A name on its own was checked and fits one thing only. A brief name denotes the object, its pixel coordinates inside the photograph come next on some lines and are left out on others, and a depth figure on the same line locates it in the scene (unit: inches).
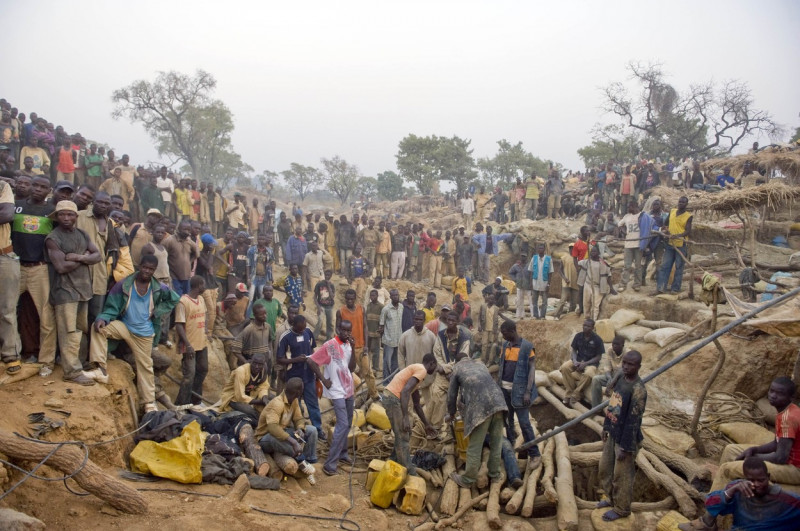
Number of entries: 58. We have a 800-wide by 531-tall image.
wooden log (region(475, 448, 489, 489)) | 239.3
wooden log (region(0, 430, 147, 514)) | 173.6
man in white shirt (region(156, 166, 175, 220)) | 531.6
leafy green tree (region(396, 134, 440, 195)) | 1477.6
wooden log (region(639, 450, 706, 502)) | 232.4
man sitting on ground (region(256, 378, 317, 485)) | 243.1
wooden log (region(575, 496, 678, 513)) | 225.0
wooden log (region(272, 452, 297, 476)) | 239.6
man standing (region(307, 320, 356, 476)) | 262.4
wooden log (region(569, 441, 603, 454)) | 288.8
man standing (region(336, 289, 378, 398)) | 390.3
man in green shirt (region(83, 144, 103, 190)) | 512.4
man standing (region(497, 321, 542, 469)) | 257.3
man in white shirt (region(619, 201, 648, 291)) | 478.6
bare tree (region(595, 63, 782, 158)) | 1127.0
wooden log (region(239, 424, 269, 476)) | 234.1
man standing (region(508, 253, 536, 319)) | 532.1
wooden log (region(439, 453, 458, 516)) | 229.6
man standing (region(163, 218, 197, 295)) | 327.0
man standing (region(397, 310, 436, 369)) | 322.7
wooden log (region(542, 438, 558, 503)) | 230.5
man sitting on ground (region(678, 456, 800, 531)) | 166.6
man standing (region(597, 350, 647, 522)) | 205.0
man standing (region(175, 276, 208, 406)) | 281.9
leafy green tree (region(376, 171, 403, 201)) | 1686.8
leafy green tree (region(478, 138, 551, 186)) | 1606.8
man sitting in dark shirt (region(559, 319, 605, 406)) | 343.9
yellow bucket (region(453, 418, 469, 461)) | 258.7
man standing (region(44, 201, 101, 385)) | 230.7
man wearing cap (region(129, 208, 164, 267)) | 323.6
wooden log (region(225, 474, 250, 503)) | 203.4
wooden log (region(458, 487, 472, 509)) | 232.5
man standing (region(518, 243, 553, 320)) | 515.2
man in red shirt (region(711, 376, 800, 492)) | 185.8
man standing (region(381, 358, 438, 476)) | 247.4
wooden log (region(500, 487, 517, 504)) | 235.1
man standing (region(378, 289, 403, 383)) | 408.8
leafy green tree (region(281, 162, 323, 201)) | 1851.6
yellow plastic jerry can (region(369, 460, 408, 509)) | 234.4
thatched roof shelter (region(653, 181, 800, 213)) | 352.8
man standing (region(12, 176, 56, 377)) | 229.1
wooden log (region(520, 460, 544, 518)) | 225.0
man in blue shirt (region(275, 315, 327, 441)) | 282.8
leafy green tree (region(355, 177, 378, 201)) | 1768.0
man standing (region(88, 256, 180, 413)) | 249.4
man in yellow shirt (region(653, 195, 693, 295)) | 431.2
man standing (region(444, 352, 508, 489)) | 231.6
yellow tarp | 214.2
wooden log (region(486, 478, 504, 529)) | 217.6
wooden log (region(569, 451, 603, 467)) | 276.1
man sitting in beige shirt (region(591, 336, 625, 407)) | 324.2
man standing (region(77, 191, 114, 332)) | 253.1
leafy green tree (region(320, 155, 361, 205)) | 1722.4
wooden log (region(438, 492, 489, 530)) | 222.5
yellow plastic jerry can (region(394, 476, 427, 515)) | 232.2
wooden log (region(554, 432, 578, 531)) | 217.5
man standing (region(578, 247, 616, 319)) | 453.1
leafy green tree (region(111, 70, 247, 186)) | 1190.3
